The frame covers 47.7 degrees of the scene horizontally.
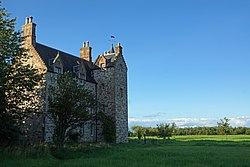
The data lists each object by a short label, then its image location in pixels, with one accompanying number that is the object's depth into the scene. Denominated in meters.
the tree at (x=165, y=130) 54.20
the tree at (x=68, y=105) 23.44
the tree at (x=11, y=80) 20.86
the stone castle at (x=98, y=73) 31.83
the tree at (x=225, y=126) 57.42
